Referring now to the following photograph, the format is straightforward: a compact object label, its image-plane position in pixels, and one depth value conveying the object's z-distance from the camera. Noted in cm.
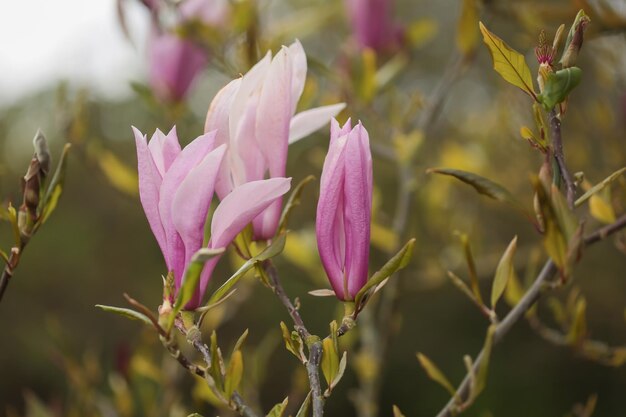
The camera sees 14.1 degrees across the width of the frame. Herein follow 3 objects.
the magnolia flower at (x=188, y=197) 106
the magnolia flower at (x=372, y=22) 169
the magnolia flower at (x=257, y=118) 110
